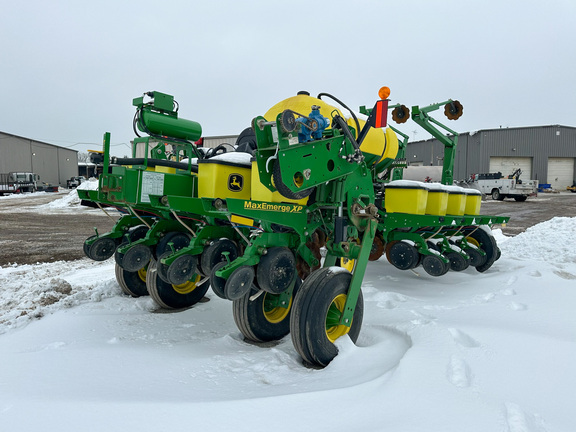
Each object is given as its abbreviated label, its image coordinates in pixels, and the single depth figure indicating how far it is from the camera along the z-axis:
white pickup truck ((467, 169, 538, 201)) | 24.17
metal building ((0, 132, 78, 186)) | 40.41
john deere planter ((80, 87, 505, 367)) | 2.97
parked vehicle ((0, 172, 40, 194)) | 32.31
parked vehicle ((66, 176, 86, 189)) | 44.68
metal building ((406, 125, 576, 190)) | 34.56
